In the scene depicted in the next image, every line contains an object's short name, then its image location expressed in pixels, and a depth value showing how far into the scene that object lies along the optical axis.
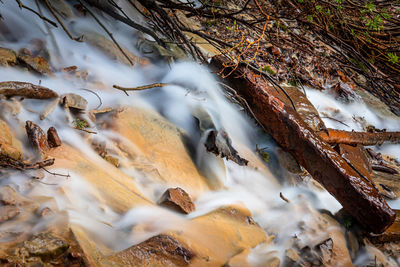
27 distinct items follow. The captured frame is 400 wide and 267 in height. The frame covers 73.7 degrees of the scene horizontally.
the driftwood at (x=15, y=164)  1.89
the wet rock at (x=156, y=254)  1.71
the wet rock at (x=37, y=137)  2.16
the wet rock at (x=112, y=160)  2.63
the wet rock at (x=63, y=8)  3.84
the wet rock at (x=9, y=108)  2.30
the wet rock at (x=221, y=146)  3.11
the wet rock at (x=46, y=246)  1.43
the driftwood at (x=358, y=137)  3.79
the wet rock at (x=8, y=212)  1.63
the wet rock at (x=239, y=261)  2.12
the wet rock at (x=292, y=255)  2.53
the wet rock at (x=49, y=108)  2.53
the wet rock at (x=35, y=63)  2.93
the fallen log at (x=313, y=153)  2.83
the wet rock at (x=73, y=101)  2.73
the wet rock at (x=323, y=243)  2.58
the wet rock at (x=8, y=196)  1.71
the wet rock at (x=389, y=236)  2.96
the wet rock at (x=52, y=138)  2.34
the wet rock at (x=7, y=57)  2.78
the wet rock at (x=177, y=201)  2.40
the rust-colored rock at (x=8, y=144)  1.95
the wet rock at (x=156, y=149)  2.79
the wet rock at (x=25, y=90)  2.42
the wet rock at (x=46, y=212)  1.73
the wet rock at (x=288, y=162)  3.56
